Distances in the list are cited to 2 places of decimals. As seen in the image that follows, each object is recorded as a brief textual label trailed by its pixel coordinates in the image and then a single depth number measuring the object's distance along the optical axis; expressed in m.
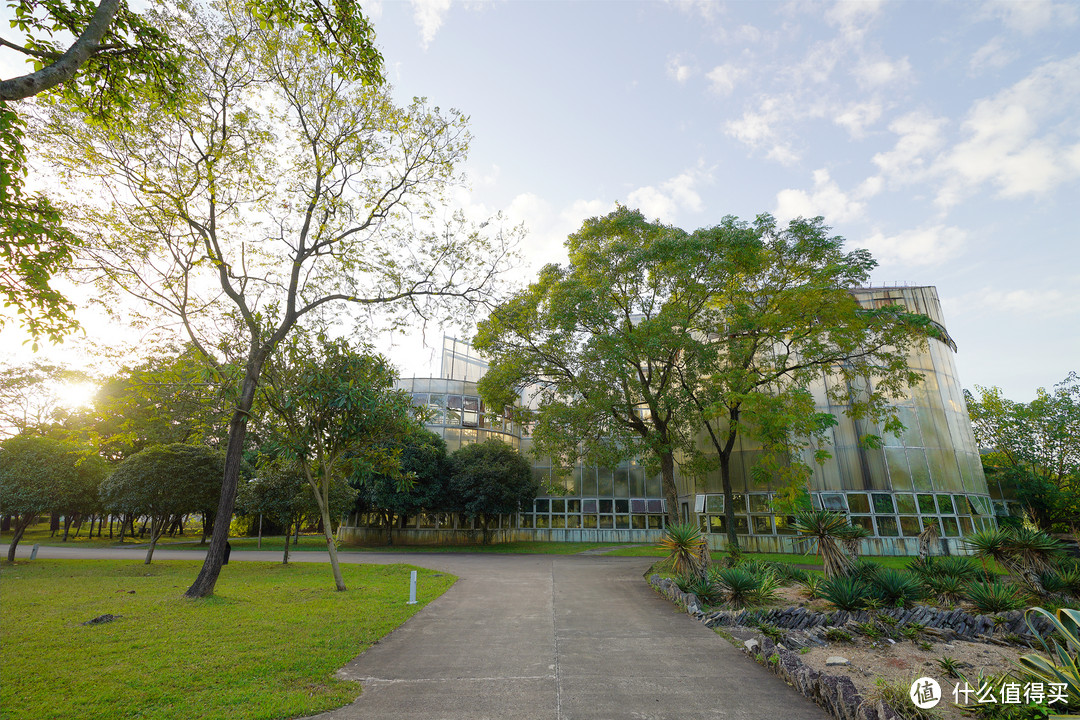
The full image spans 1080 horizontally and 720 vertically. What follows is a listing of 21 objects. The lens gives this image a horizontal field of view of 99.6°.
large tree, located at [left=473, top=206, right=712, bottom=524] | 16.89
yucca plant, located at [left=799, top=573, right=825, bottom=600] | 9.41
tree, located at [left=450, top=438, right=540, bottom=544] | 29.23
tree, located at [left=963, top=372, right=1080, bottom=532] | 30.02
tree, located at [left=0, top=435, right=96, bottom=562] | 18.88
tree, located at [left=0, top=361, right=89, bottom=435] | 27.97
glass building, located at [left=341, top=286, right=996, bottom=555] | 20.84
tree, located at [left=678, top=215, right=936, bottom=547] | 15.29
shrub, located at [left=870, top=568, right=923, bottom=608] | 8.56
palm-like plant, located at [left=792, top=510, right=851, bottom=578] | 9.88
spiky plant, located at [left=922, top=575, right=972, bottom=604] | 9.02
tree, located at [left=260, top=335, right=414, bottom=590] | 12.46
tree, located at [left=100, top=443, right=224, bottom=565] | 19.47
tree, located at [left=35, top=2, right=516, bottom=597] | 11.31
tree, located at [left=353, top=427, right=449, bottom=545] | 29.14
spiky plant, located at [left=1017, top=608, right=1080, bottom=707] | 3.82
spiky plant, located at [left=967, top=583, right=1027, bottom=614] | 7.86
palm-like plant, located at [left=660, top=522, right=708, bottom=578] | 11.62
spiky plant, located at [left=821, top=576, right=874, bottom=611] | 8.37
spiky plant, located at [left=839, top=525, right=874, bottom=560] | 10.27
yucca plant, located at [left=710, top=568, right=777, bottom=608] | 9.49
